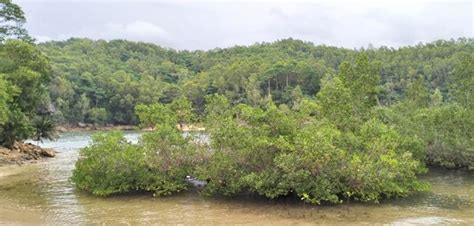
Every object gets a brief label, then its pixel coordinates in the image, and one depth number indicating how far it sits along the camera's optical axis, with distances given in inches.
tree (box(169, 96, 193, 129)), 1055.0
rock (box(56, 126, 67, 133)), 3612.2
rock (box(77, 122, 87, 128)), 3859.5
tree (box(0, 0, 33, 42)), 1764.3
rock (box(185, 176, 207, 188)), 1024.0
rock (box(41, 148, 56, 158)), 1802.4
